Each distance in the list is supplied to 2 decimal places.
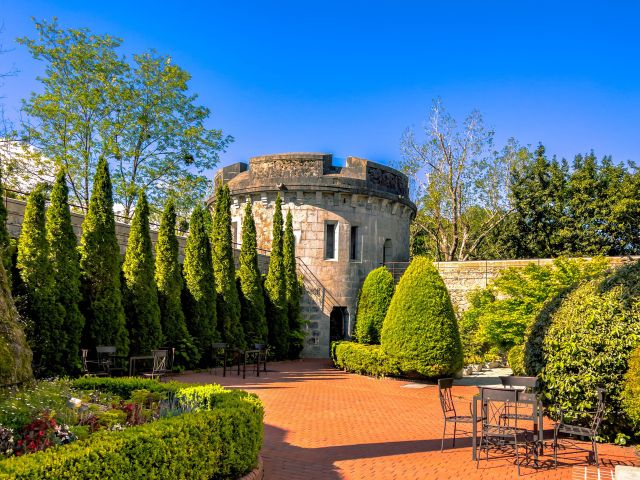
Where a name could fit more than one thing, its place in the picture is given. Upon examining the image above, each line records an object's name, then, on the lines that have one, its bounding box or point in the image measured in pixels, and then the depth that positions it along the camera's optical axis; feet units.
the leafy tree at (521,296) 47.09
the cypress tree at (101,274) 42.88
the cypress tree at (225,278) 58.59
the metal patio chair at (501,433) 21.43
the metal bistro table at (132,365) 40.82
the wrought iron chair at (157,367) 37.91
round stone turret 71.15
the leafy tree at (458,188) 101.19
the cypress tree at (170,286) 50.68
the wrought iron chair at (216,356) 54.99
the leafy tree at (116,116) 76.48
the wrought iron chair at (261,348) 50.52
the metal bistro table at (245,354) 47.94
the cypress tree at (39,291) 37.91
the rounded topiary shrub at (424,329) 47.24
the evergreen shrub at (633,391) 23.32
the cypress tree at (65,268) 39.65
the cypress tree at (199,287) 54.54
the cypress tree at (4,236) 35.65
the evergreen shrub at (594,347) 24.56
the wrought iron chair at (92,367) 38.17
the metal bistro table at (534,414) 21.74
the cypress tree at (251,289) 62.69
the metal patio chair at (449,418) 23.88
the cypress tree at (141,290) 46.96
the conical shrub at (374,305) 61.93
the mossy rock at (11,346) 20.06
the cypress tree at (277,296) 66.54
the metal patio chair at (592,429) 21.41
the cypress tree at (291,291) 68.95
